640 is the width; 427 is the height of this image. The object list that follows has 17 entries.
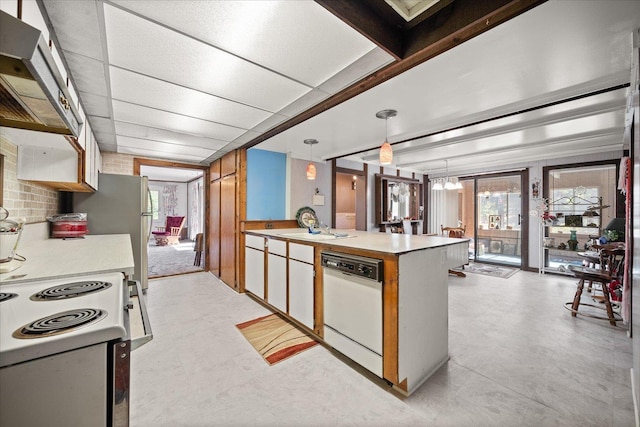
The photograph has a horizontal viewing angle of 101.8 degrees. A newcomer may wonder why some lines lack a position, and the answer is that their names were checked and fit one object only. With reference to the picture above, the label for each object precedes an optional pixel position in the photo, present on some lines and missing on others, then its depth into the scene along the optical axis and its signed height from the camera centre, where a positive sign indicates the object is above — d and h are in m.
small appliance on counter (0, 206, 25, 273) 1.15 -0.12
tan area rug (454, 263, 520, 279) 4.98 -1.19
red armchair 8.95 -0.69
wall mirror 5.60 +0.31
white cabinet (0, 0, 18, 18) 0.85 +0.71
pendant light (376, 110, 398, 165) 2.48 +0.61
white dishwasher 1.85 -0.75
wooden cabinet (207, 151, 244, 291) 4.03 -0.11
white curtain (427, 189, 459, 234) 6.93 +0.08
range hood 0.78 +0.47
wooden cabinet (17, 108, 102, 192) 1.85 +0.41
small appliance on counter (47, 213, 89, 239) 2.54 -0.14
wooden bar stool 2.86 -0.72
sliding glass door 5.69 -0.16
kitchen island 1.75 -0.67
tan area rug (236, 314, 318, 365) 2.26 -1.22
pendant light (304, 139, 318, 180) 3.66 +0.61
